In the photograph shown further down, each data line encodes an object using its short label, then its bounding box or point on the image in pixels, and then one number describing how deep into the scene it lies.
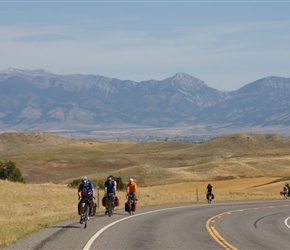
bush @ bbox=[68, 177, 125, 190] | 69.50
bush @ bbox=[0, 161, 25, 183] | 71.19
